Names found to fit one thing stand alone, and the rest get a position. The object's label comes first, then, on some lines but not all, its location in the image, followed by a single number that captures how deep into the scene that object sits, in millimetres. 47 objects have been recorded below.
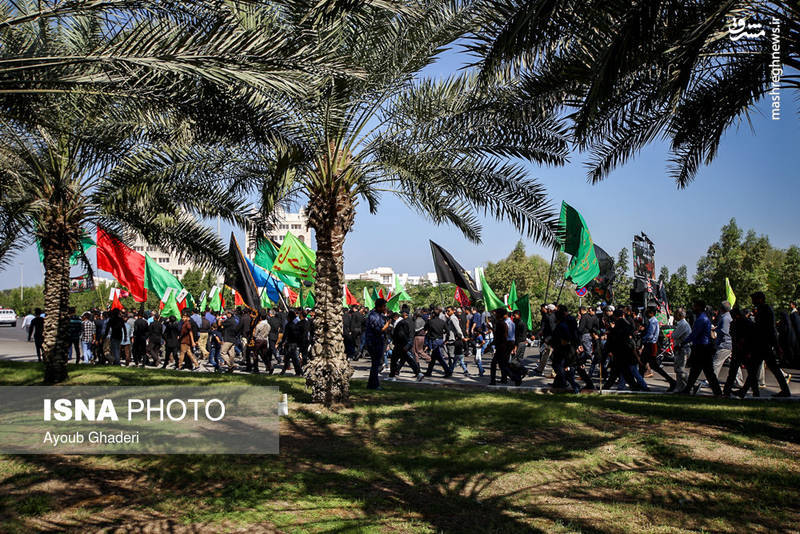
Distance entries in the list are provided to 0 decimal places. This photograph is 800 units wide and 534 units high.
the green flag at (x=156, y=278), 17172
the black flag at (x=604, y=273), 17766
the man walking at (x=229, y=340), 15797
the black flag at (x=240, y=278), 13805
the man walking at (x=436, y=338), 14383
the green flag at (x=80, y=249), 12803
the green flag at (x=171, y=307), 19297
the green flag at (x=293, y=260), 15453
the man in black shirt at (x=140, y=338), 18145
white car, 54397
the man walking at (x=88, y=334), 19125
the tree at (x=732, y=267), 40312
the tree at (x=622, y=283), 48188
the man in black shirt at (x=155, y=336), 18156
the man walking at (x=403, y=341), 12852
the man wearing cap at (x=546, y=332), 14211
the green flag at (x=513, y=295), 27962
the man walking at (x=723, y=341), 10789
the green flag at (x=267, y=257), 16281
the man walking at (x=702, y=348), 9867
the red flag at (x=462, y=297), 28047
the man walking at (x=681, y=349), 11055
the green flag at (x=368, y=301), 31109
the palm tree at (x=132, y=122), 6164
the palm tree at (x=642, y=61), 5211
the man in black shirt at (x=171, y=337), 16844
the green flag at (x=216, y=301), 26756
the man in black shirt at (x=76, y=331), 17781
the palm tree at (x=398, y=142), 8547
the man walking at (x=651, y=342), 12356
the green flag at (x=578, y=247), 12367
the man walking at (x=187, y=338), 16578
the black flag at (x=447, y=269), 16469
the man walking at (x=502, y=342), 12070
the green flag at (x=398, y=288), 29541
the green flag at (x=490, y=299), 19328
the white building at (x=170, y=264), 125362
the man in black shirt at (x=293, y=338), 14086
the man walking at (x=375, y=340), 11242
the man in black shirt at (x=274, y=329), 15742
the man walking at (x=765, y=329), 9383
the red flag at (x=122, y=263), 14734
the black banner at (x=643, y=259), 18219
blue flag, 19394
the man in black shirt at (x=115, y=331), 16830
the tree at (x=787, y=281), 39281
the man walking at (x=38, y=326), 17344
